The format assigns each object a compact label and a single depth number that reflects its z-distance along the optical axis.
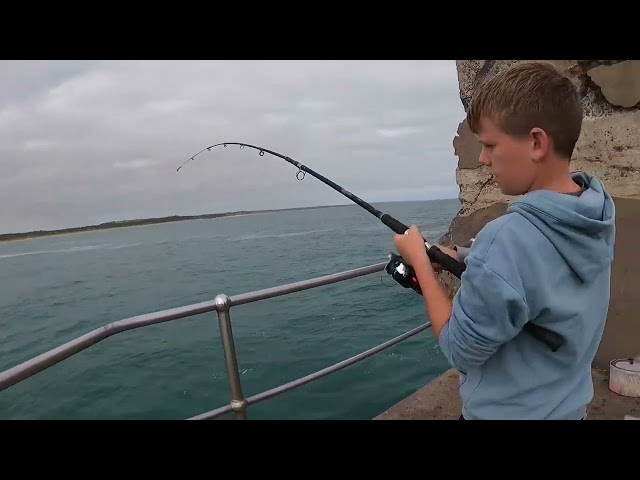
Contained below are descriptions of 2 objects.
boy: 0.91
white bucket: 2.84
